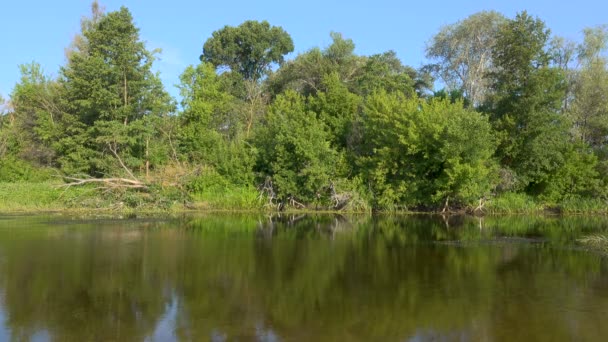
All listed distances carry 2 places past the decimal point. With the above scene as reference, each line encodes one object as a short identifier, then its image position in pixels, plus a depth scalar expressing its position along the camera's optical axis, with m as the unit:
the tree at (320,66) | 44.66
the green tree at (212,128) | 34.62
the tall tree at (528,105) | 31.59
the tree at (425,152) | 30.17
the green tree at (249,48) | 52.41
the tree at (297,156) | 32.75
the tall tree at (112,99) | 33.41
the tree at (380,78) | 39.84
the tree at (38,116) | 38.34
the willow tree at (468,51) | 47.69
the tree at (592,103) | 34.28
